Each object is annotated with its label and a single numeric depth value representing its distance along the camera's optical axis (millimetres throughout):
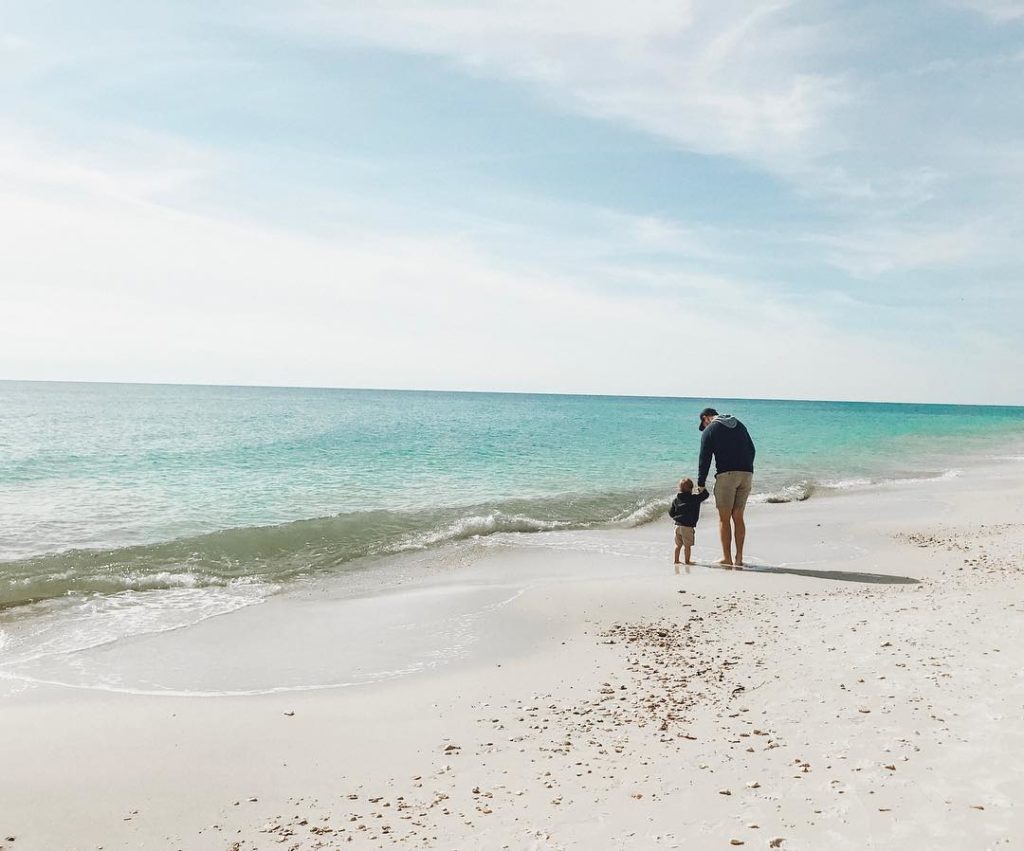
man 10914
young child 10891
